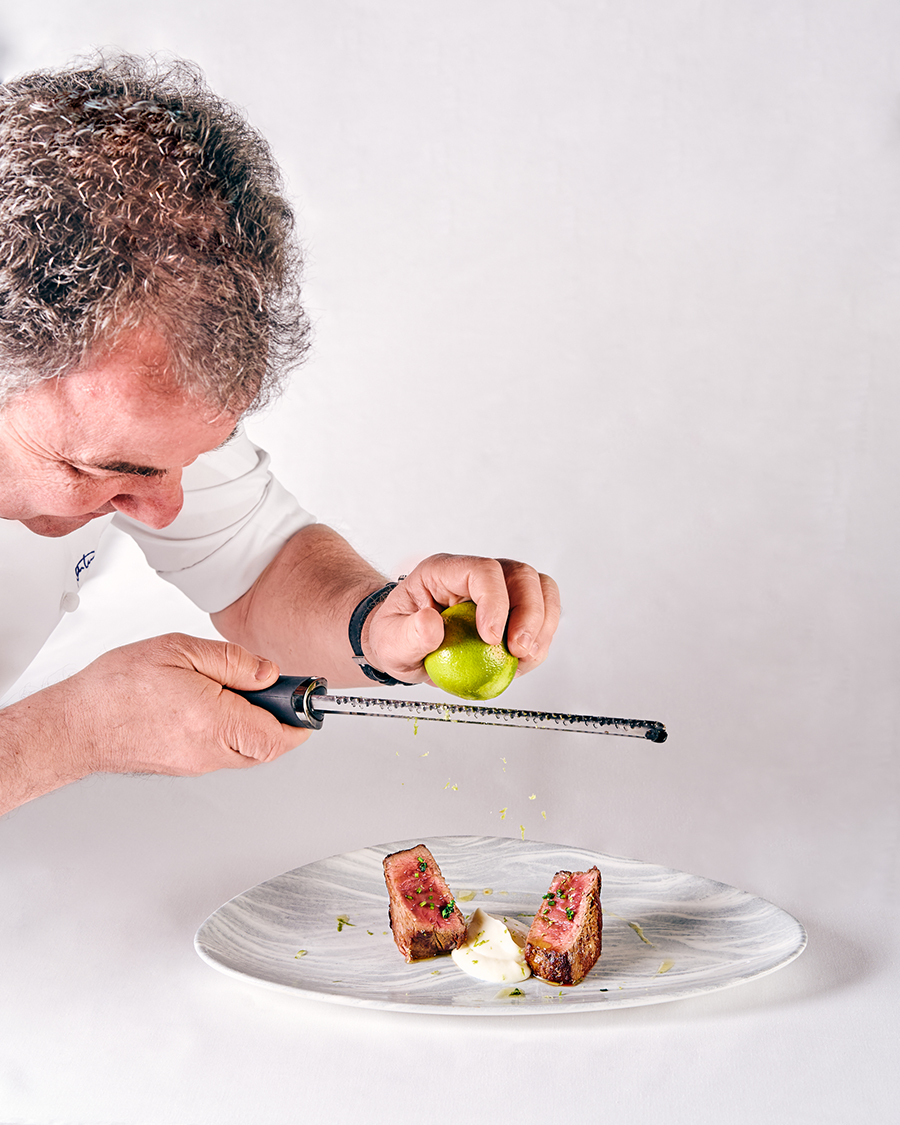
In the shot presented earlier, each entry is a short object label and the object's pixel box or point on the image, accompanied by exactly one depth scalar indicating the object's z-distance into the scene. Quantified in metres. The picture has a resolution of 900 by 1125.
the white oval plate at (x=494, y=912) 0.96
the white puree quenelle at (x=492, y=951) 0.99
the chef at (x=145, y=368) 0.89
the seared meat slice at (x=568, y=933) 0.97
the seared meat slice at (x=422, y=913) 1.00
